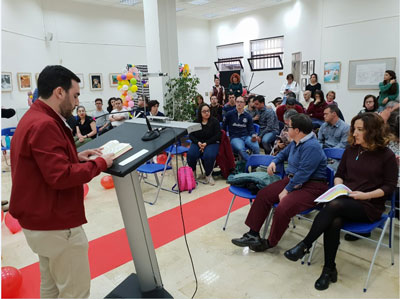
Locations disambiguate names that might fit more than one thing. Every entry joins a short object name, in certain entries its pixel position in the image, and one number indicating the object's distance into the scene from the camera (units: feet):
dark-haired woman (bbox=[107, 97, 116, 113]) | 21.58
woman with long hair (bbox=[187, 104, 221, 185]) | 15.65
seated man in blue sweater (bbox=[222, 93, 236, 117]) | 20.88
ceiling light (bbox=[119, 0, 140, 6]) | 30.76
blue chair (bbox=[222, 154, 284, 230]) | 10.06
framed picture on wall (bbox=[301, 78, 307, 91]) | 30.53
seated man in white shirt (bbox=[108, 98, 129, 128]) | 18.65
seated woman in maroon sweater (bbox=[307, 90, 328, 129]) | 19.90
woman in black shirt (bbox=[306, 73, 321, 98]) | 28.25
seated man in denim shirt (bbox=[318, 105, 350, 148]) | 13.14
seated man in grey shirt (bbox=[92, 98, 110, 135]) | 19.88
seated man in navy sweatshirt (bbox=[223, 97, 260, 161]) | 16.69
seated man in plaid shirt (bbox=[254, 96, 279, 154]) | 17.98
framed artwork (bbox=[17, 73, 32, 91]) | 24.39
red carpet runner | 8.71
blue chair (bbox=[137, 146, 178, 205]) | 13.48
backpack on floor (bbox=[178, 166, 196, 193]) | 14.67
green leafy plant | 21.29
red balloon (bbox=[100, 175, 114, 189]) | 15.84
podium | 5.79
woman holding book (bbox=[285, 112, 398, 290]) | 7.76
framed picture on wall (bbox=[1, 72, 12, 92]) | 22.74
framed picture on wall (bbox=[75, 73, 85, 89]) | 30.55
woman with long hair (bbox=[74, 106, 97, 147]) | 19.08
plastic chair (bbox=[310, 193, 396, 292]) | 7.57
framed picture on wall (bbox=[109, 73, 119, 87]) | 33.13
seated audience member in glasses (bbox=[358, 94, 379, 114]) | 17.13
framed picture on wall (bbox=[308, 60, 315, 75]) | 29.43
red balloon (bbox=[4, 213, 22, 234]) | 11.27
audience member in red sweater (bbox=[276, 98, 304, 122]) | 17.57
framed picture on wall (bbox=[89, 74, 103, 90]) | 31.55
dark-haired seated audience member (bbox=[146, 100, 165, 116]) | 18.20
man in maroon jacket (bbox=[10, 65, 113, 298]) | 4.67
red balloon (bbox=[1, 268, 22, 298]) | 7.51
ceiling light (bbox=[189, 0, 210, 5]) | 31.19
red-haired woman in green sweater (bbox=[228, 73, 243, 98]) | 30.81
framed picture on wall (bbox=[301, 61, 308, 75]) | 30.25
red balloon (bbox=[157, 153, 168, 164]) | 18.28
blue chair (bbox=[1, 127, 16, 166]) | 20.62
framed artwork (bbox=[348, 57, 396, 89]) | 25.05
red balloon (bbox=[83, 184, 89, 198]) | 14.75
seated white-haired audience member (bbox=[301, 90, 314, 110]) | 24.08
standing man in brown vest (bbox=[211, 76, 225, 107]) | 31.26
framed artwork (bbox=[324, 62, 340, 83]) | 27.89
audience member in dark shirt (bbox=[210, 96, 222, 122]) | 21.12
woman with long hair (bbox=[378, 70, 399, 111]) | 22.54
